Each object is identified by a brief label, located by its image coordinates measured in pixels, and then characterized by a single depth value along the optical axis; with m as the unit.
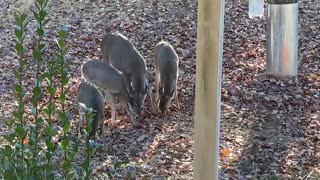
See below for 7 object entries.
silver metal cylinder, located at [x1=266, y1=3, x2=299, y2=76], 19.03
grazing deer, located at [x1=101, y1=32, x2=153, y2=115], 18.39
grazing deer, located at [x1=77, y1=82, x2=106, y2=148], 15.98
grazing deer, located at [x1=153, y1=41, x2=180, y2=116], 17.97
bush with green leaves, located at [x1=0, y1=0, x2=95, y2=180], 5.93
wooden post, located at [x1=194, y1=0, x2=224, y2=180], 9.23
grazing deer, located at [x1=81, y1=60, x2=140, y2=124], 18.14
